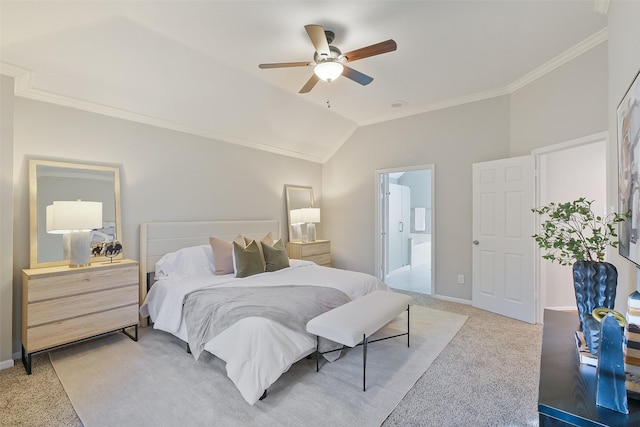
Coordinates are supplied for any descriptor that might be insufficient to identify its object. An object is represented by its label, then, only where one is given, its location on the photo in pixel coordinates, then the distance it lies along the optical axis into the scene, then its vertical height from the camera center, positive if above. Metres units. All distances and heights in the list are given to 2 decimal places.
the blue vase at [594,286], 1.41 -0.36
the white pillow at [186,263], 3.46 -0.60
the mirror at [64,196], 2.81 +0.18
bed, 2.09 -0.78
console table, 0.92 -0.64
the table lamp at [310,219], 5.26 -0.11
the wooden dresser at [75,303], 2.48 -0.82
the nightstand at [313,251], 5.13 -0.68
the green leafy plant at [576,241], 1.53 -0.15
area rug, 1.93 -1.32
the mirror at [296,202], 5.35 +0.20
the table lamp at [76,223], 2.67 -0.09
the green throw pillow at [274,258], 3.76 -0.57
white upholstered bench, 2.20 -0.86
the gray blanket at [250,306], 2.35 -0.79
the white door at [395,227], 6.70 -0.33
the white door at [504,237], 3.60 -0.33
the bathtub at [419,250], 7.36 -0.95
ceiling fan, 2.26 +1.29
